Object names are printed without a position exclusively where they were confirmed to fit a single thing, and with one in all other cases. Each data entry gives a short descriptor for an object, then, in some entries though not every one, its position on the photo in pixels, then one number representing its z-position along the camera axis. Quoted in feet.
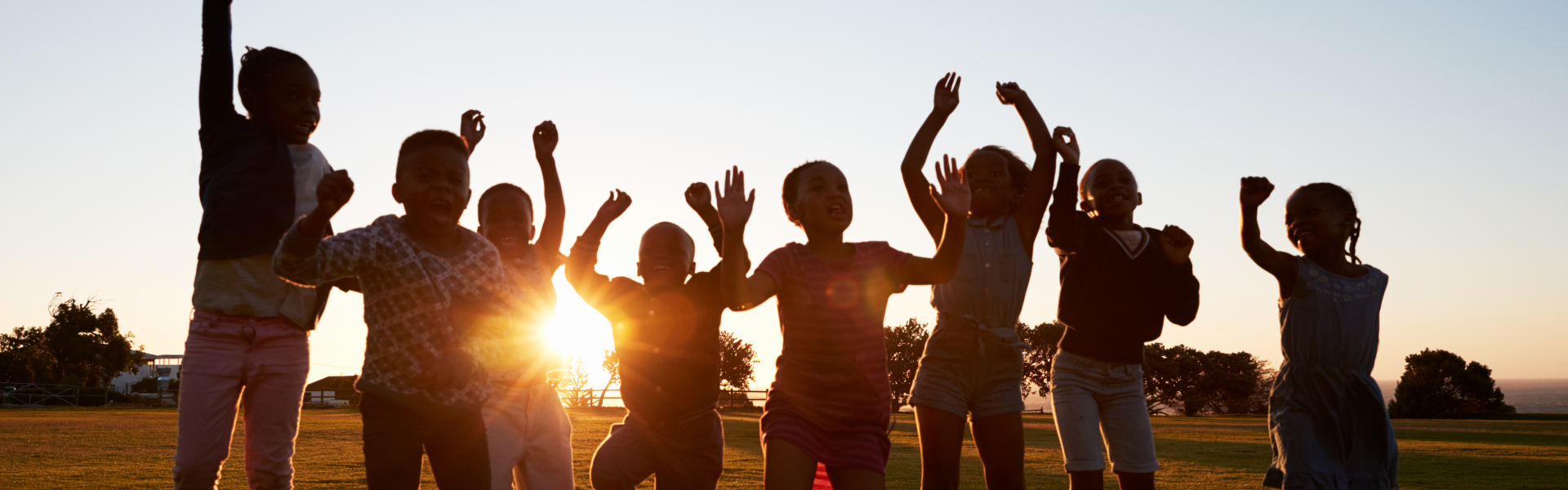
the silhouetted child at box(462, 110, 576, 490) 15.16
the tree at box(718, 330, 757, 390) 212.84
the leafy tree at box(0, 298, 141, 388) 221.05
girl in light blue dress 16.74
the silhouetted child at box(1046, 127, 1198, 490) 16.31
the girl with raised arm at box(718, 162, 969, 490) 13.99
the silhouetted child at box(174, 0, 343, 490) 12.44
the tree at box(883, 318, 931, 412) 223.51
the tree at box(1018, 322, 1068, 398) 252.01
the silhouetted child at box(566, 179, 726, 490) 15.89
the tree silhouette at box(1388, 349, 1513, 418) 203.72
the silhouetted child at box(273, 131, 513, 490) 11.13
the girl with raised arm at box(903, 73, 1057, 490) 15.69
